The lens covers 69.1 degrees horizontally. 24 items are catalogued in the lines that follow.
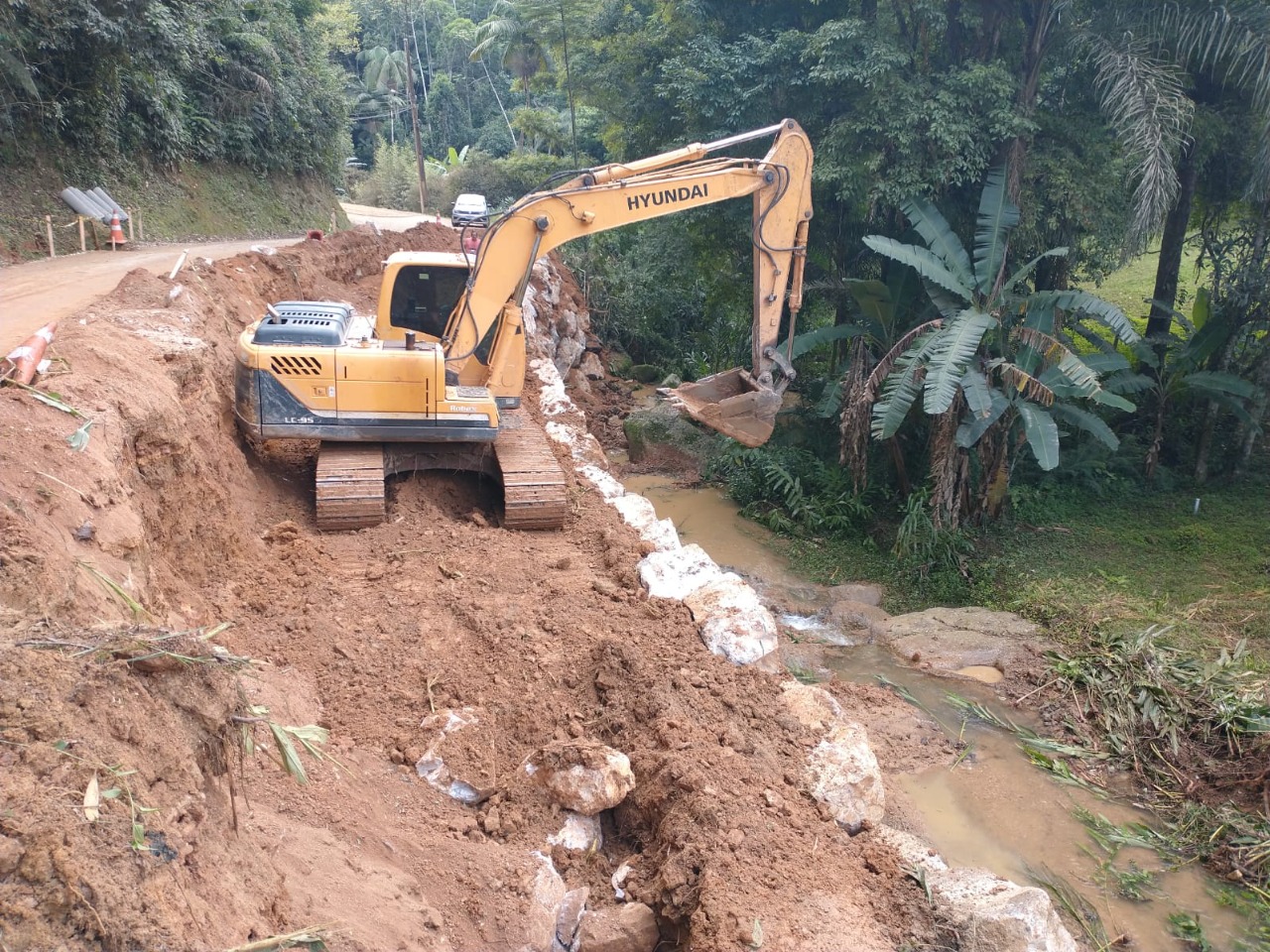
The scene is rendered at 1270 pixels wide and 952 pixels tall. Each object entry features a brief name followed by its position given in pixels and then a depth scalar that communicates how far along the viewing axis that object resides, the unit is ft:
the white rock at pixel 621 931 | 14.96
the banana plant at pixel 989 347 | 34.65
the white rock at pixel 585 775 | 16.57
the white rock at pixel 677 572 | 23.67
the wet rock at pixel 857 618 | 34.14
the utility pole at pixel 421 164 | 110.93
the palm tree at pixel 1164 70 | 35.17
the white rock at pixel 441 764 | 17.11
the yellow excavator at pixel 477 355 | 26.63
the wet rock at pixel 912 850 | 16.44
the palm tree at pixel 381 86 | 161.17
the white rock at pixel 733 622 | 20.93
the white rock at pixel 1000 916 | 14.53
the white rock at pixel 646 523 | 27.37
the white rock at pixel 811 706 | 19.58
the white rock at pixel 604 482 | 32.19
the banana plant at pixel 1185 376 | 41.47
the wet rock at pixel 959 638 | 31.12
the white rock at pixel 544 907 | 14.43
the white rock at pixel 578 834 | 16.51
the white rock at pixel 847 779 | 17.63
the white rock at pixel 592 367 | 61.84
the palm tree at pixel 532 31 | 82.89
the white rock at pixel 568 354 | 58.70
